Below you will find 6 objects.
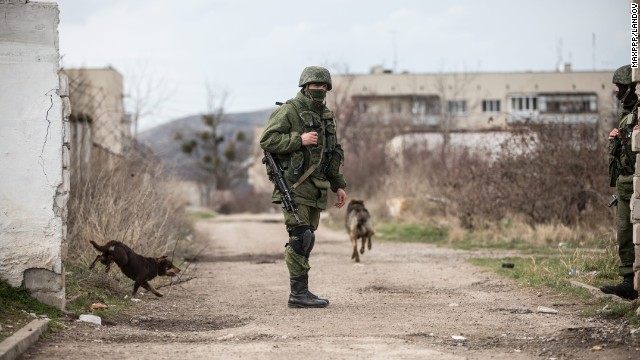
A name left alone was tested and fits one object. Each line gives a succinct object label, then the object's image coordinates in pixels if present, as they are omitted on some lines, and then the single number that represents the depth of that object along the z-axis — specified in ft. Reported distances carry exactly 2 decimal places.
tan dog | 87.89
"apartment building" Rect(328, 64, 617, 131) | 430.65
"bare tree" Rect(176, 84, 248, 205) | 467.19
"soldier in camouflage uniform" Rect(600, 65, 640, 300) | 52.94
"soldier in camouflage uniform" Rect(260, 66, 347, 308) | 52.94
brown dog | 55.21
